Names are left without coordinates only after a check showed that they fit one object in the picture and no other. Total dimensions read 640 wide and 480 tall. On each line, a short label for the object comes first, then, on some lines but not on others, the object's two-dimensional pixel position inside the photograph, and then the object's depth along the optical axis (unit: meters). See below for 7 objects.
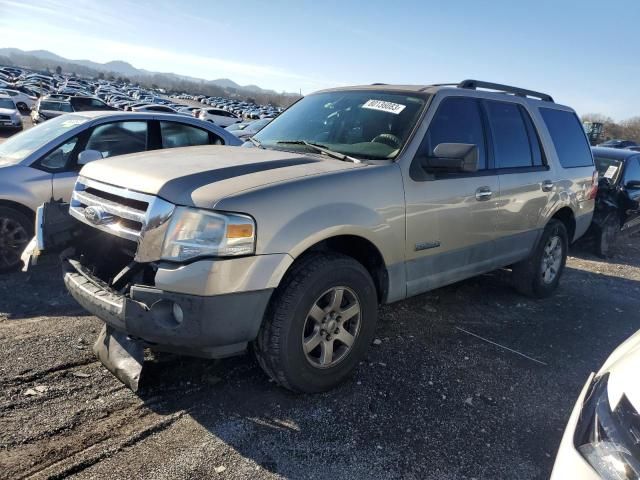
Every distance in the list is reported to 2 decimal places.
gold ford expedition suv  2.62
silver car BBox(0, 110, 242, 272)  5.07
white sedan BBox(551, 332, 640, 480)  1.64
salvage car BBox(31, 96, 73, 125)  23.69
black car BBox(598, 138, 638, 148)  32.76
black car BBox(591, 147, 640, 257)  8.11
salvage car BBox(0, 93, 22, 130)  18.75
